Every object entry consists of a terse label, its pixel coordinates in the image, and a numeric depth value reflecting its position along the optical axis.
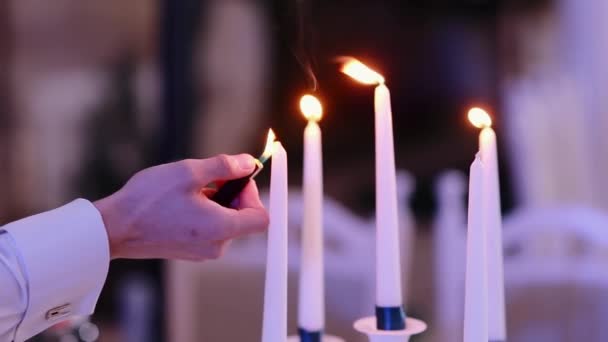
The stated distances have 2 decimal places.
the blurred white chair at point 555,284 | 3.34
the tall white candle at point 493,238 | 1.66
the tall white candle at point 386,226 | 1.61
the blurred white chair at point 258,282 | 3.42
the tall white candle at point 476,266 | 1.56
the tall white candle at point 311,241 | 1.66
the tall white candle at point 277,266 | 1.61
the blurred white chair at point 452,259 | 3.29
